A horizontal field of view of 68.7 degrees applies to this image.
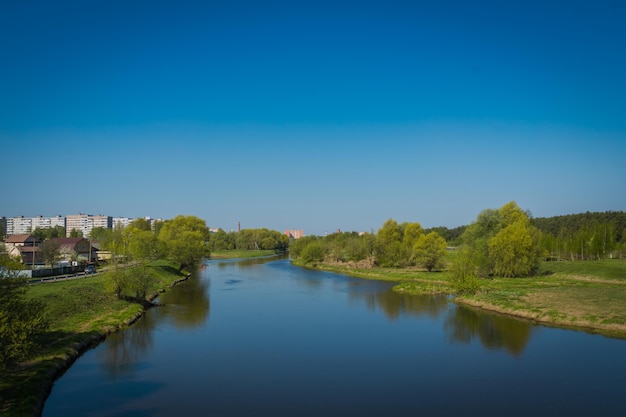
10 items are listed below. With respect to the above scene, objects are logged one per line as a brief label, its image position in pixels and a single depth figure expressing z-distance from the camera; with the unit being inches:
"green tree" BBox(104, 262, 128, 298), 1572.3
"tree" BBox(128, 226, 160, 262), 2691.9
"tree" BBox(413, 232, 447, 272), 2770.7
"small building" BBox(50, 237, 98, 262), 2935.3
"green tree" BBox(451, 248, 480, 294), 1769.2
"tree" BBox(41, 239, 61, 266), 2539.4
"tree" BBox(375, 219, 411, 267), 3189.0
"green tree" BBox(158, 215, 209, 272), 2888.8
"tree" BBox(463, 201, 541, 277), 2297.0
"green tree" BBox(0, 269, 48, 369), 693.3
